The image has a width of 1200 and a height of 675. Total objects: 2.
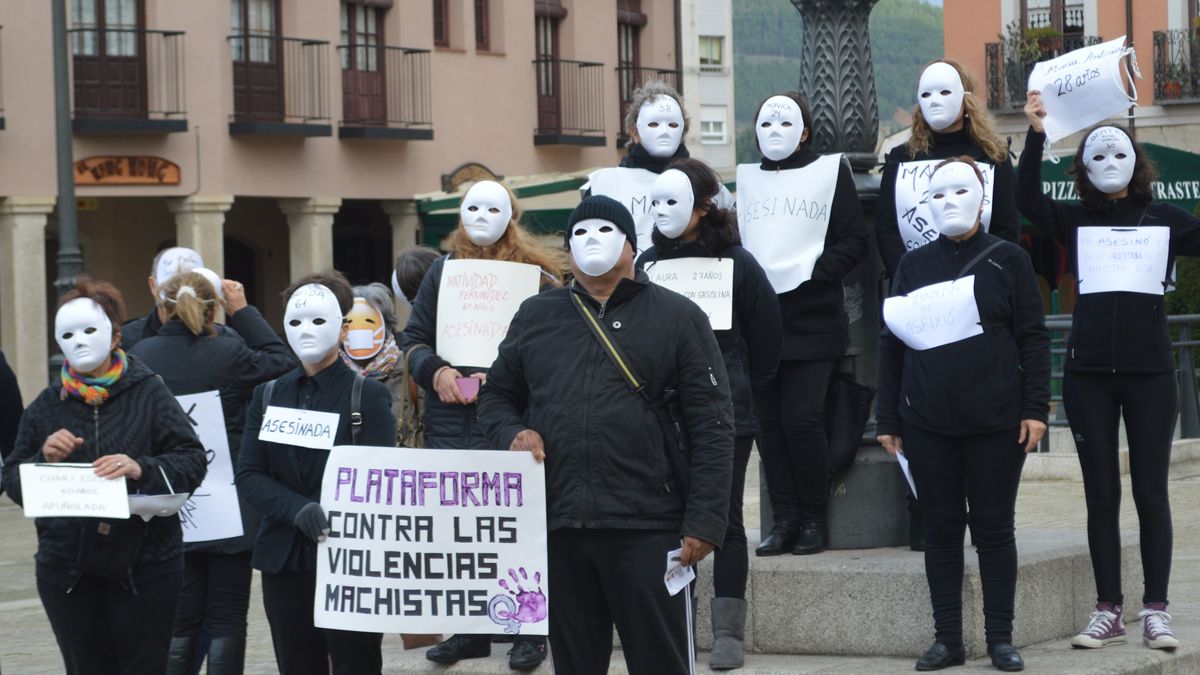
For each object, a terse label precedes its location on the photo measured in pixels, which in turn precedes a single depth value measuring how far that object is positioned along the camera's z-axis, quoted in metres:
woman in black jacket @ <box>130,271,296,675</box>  8.30
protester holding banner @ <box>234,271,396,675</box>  7.42
